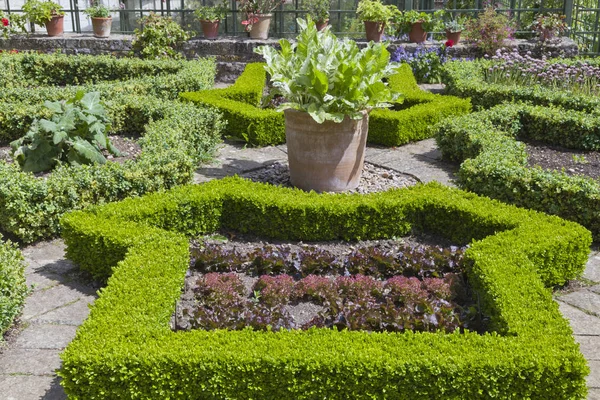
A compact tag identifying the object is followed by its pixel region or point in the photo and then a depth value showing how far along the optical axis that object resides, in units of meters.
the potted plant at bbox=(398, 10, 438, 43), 13.66
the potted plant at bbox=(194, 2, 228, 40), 13.81
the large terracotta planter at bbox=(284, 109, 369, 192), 6.95
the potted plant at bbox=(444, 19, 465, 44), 13.62
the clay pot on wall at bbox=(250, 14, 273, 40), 13.74
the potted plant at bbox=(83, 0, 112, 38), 14.08
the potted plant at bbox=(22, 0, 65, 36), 13.93
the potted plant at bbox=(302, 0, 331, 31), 13.70
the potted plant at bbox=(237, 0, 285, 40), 13.66
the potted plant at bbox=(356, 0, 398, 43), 13.11
